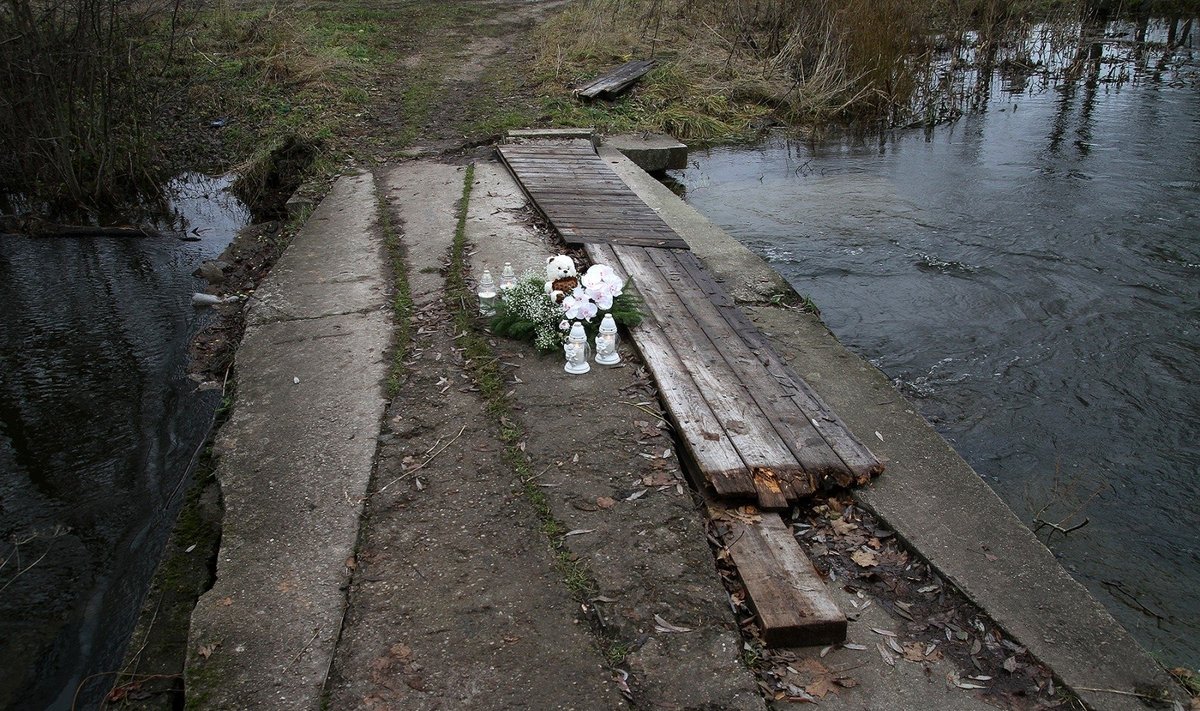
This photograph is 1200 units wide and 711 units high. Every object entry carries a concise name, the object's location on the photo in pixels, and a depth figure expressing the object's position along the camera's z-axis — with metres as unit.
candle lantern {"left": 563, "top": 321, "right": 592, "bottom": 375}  3.99
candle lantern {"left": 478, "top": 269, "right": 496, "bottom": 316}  4.51
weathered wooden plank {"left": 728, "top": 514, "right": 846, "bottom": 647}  2.57
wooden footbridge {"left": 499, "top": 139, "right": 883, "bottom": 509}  3.27
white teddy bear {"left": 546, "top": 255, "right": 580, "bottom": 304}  4.41
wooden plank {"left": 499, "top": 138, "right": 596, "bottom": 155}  8.26
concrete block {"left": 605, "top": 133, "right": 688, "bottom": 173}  8.73
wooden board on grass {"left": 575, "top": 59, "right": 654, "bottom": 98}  10.44
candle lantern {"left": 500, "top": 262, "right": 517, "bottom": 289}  4.65
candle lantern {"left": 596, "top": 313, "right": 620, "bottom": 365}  4.03
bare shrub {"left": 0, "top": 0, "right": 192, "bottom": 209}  7.11
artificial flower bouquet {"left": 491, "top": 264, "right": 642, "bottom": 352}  4.21
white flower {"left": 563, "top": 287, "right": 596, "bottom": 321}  4.18
